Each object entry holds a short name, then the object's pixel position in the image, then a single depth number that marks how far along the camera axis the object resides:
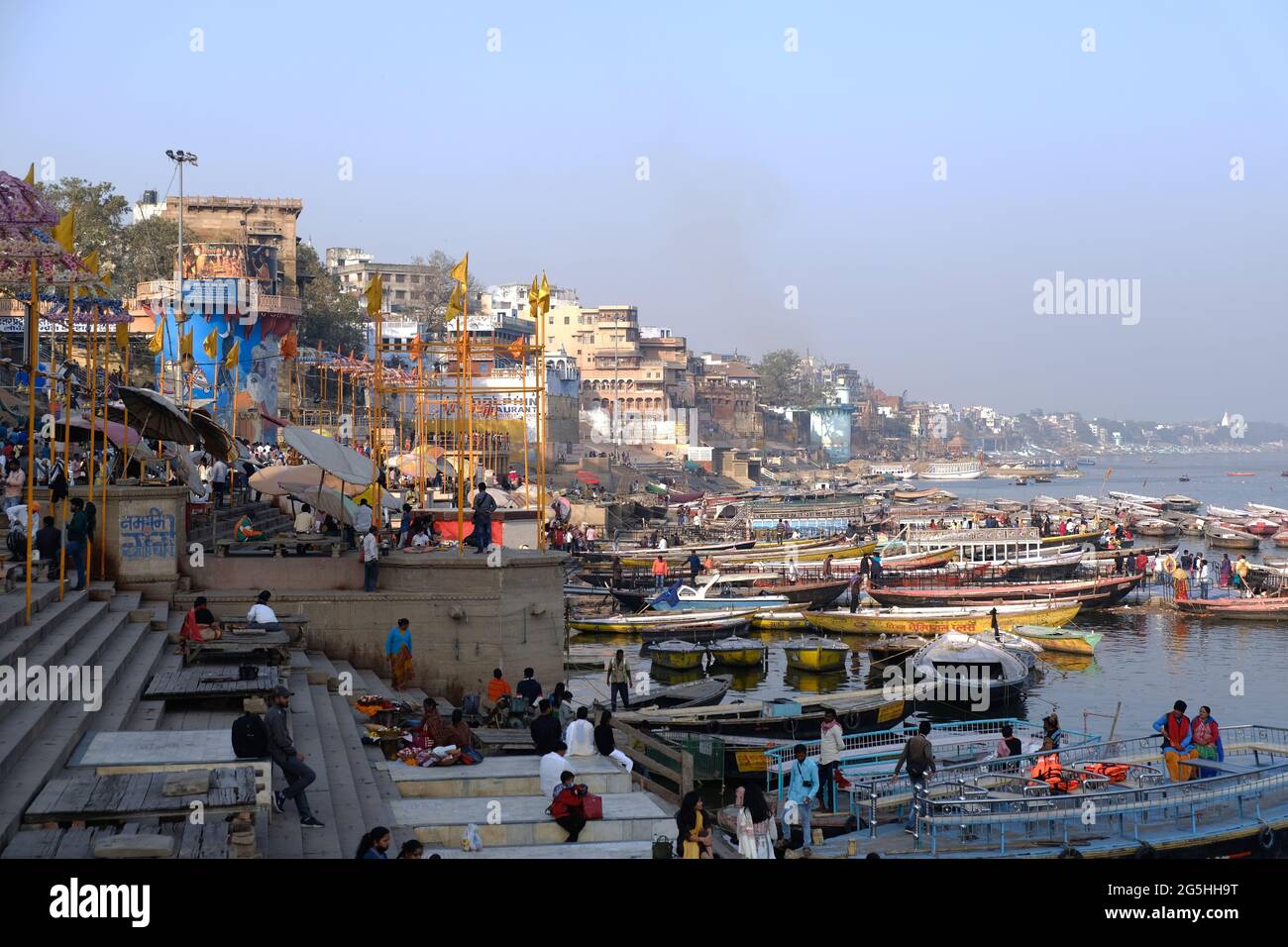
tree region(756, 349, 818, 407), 161.88
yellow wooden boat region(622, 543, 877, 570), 46.38
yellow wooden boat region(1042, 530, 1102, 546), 53.12
